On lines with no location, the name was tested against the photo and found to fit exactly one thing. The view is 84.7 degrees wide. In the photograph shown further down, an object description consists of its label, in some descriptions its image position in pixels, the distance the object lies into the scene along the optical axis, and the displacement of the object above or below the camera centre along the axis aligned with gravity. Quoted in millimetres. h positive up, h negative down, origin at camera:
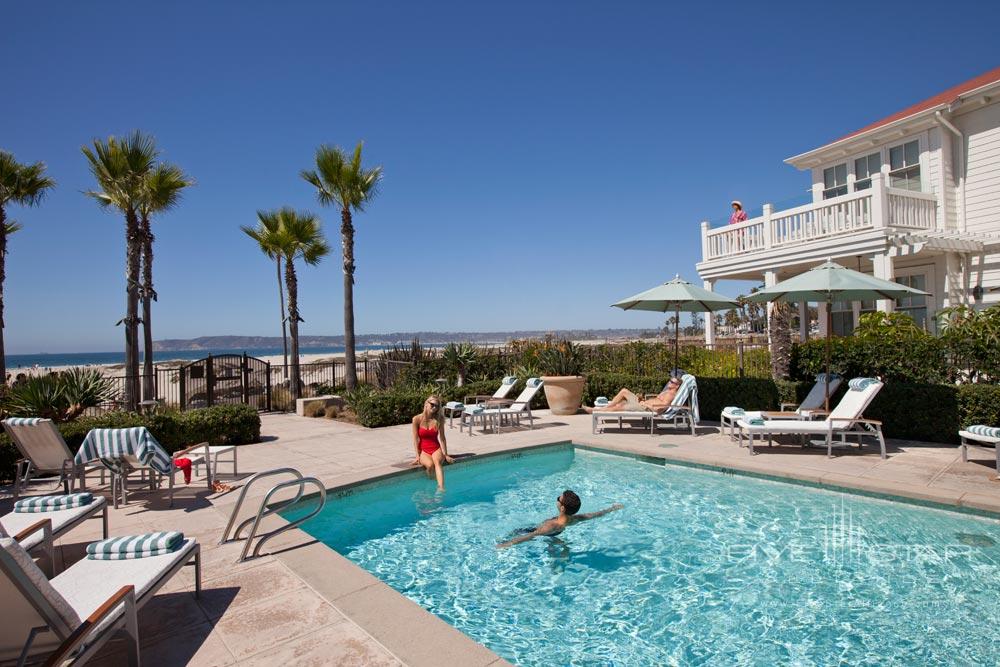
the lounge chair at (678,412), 9539 -1334
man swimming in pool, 5397 -1844
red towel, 6230 -1322
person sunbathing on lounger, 9780 -1194
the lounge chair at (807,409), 8438 -1227
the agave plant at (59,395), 8709 -702
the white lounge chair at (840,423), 7457 -1266
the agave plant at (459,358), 14562 -432
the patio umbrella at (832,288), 8258 +667
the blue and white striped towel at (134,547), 3213 -1162
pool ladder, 4262 -1463
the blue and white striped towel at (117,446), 5598 -971
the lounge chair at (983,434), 6090 -1211
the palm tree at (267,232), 21469 +4593
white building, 12133 +2759
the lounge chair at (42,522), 3542 -1202
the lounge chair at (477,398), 11539 -1269
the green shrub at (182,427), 7828 -1270
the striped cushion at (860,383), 7793 -757
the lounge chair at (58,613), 2268 -1206
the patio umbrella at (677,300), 10109 +677
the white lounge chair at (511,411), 10305 -1341
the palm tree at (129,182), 14305 +4482
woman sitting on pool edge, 7254 -1268
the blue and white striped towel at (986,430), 6141 -1172
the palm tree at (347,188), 16797 +4885
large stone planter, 12383 -1211
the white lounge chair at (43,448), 5867 -1037
